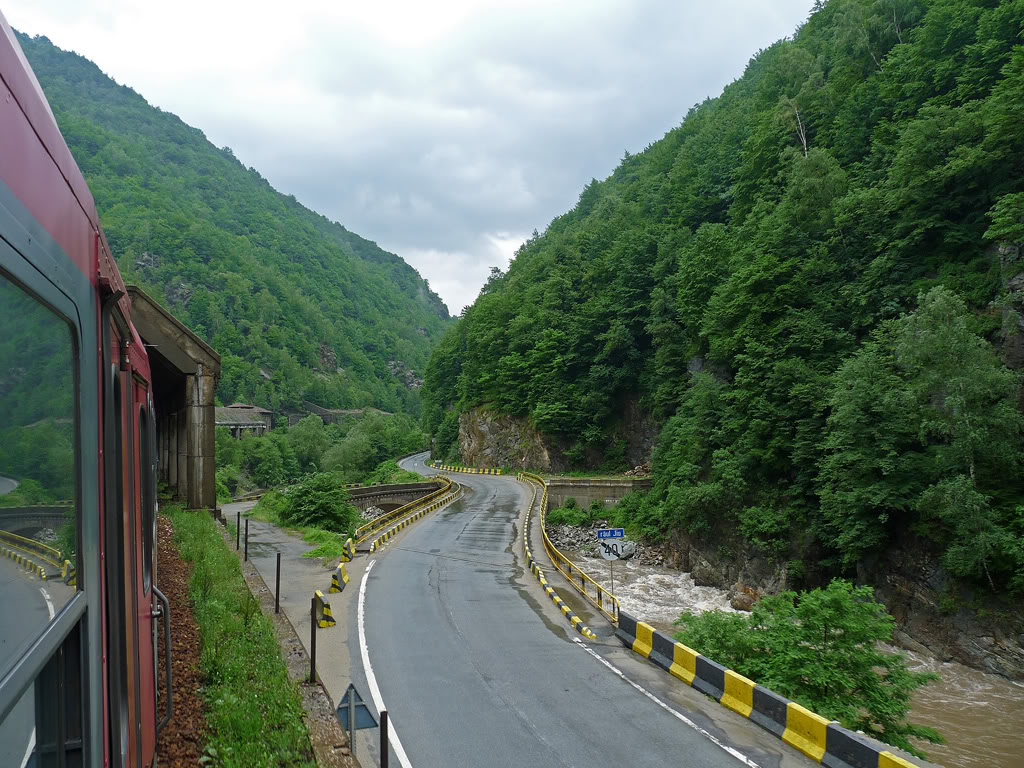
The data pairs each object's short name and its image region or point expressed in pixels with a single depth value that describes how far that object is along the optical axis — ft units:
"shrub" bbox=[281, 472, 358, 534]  100.07
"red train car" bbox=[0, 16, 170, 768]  6.50
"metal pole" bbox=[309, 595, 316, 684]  33.60
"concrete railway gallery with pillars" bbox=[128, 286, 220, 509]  65.98
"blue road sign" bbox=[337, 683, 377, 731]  23.48
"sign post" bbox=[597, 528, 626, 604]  53.42
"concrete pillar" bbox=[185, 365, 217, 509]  72.64
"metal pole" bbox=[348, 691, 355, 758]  24.47
